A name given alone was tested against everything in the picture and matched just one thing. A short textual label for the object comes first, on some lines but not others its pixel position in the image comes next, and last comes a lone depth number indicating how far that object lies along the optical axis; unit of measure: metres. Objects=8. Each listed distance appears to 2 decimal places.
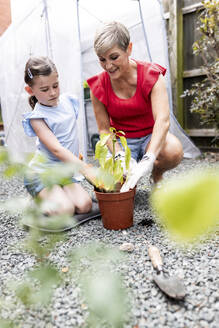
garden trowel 0.82
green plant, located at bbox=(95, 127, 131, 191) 1.24
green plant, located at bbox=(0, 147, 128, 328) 0.21
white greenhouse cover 2.52
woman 1.42
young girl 1.48
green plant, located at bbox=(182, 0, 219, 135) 2.50
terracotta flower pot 1.30
